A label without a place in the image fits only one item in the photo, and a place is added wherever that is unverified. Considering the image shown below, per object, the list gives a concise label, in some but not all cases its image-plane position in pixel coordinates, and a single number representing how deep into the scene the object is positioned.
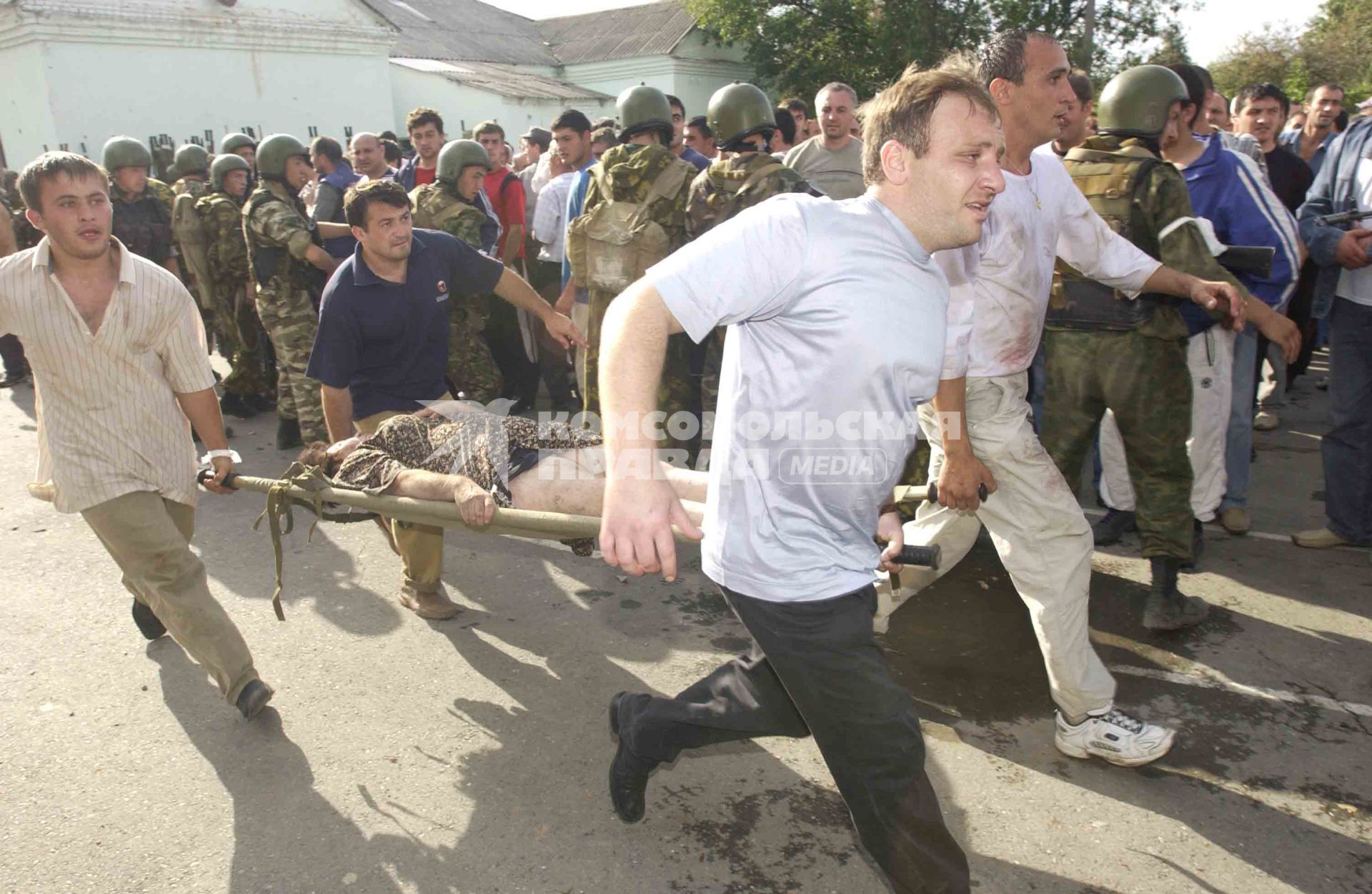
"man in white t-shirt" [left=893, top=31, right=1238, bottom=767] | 3.03
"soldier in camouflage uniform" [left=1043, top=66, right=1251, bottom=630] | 3.63
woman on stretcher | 3.47
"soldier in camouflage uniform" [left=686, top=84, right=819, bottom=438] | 4.91
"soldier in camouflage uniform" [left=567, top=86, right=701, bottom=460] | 5.30
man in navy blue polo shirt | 4.06
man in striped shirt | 3.38
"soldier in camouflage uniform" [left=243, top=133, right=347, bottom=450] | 6.54
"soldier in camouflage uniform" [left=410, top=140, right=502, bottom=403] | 5.91
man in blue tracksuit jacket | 4.49
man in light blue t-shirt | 1.85
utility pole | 18.67
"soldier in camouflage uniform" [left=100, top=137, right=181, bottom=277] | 7.70
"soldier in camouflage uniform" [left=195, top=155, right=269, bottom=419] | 7.76
